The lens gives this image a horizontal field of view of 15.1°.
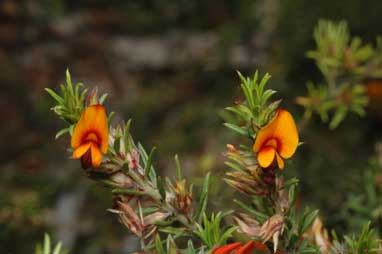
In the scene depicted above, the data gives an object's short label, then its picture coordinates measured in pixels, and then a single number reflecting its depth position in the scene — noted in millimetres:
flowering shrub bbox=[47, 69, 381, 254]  378
